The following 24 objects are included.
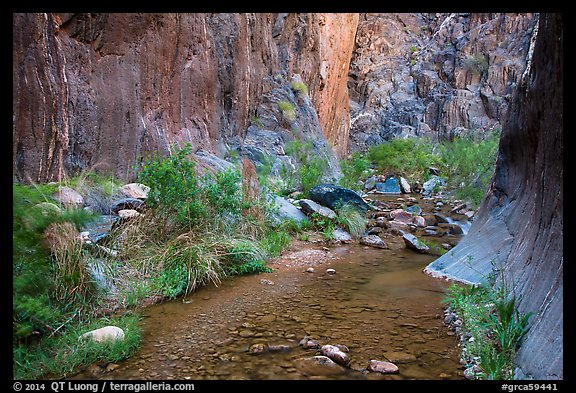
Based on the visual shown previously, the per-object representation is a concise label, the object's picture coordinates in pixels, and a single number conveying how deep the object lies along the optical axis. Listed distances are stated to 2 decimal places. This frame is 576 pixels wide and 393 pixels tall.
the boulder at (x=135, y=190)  6.67
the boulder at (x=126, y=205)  5.81
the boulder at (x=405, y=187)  16.27
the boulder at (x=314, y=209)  8.80
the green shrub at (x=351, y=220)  8.41
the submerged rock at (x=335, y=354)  3.32
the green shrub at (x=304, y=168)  10.64
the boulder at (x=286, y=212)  8.18
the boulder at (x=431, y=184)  15.64
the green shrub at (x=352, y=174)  12.67
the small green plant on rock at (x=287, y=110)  14.70
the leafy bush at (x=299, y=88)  16.50
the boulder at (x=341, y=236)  8.06
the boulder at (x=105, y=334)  3.34
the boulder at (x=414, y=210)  10.73
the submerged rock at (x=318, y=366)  3.18
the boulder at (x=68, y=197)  4.41
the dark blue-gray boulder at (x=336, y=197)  9.32
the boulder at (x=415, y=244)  7.22
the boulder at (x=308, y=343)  3.62
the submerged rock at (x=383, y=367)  3.18
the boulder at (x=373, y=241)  7.73
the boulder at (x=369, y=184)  16.71
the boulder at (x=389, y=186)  16.34
